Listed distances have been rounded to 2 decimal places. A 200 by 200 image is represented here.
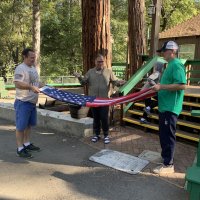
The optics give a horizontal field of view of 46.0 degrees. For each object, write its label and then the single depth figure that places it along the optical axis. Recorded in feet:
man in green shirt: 10.99
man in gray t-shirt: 12.82
